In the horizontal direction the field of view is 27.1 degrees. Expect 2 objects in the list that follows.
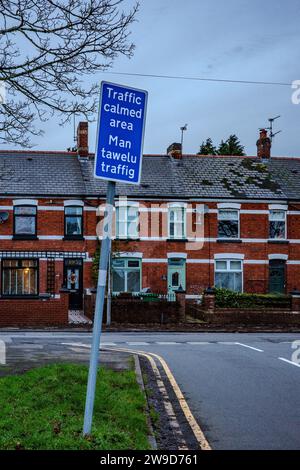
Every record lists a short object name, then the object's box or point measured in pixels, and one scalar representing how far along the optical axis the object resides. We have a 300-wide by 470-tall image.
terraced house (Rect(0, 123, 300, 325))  34.41
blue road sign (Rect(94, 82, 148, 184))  6.82
